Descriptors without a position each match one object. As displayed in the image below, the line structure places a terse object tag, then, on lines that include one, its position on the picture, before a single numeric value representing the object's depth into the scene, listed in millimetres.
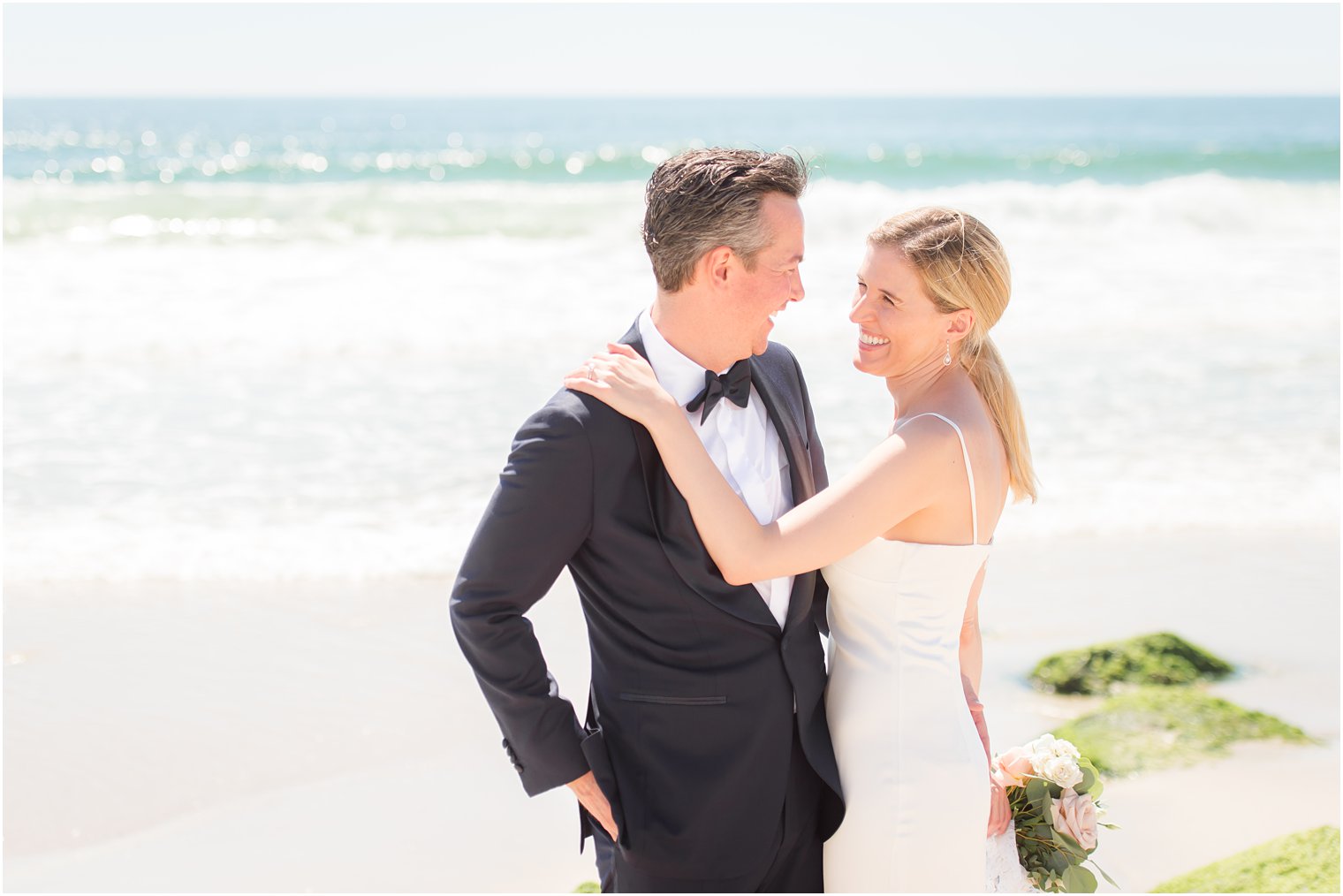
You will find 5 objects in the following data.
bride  2955
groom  2586
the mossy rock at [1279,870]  3920
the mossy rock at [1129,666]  5688
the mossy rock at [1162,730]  5043
